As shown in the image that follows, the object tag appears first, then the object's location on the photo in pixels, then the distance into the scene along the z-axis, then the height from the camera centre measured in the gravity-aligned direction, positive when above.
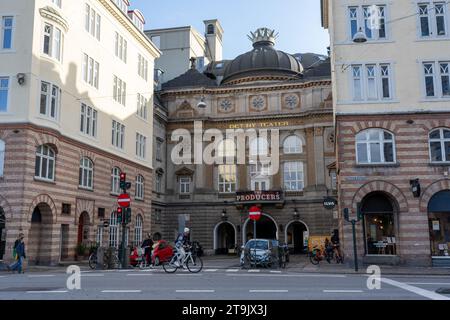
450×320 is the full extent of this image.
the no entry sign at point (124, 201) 24.83 +1.73
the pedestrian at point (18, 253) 22.88 -0.81
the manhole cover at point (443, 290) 12.94 -1.60
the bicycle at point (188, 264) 21.17 -1.31
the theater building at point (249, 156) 49.75 +8.20
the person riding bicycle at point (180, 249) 21.12 -0.65
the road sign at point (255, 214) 26.66 +1.07
